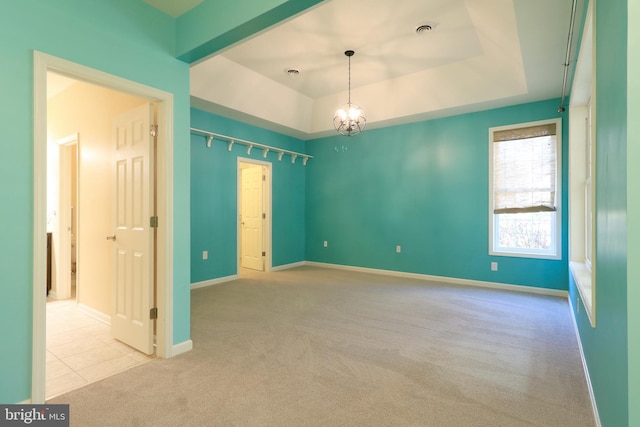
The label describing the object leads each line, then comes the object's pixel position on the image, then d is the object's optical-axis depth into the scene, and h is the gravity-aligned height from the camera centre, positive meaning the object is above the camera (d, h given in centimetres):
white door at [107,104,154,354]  260 -14
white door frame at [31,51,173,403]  187 +13
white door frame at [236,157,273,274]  621 -21
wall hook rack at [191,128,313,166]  498 +125
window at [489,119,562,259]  446 +34
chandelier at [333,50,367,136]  454 +142
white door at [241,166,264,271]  630 -7
